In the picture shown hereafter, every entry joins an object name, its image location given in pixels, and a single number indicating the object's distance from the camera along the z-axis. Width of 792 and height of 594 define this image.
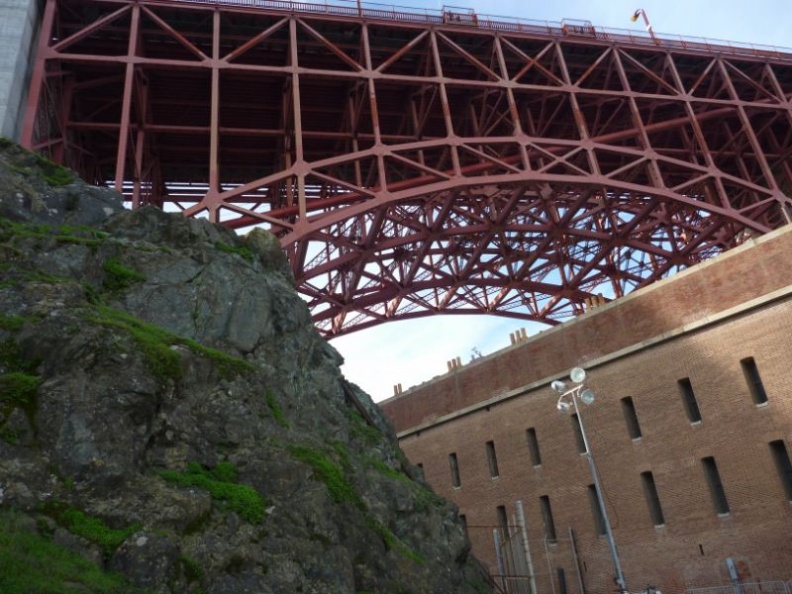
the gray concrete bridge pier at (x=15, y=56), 23.53
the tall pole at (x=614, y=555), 17.06
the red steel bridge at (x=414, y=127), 27.33
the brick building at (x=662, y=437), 23.48
